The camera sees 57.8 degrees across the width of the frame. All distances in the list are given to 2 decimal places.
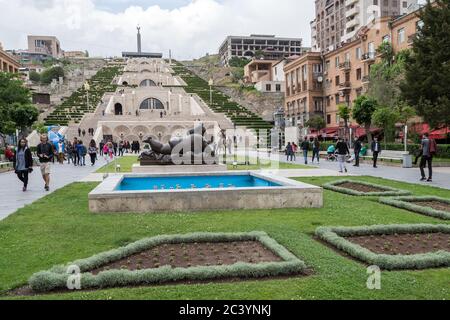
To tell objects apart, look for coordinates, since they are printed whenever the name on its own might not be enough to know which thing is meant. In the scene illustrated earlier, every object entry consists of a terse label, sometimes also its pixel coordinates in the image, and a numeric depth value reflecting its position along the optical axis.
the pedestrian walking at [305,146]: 26.25
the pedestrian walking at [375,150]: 21.10
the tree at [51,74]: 107.69
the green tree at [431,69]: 23.28
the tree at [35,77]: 111.62
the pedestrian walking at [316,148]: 27.02
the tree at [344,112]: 39.47
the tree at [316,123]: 50.67
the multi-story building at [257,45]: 141.38
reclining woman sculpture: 17.12
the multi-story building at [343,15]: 75.38
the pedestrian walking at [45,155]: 12.89
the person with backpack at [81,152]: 25.50
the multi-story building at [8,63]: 55.72
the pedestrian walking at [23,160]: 12.79
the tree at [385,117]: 29.57
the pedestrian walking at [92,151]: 25.53
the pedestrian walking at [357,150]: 22.11
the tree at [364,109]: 29.98
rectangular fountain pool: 9.03
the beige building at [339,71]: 40.03
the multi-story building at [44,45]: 165.25
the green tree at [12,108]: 30.70
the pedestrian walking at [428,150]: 14.52
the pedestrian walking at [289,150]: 28.97
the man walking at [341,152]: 18.23
